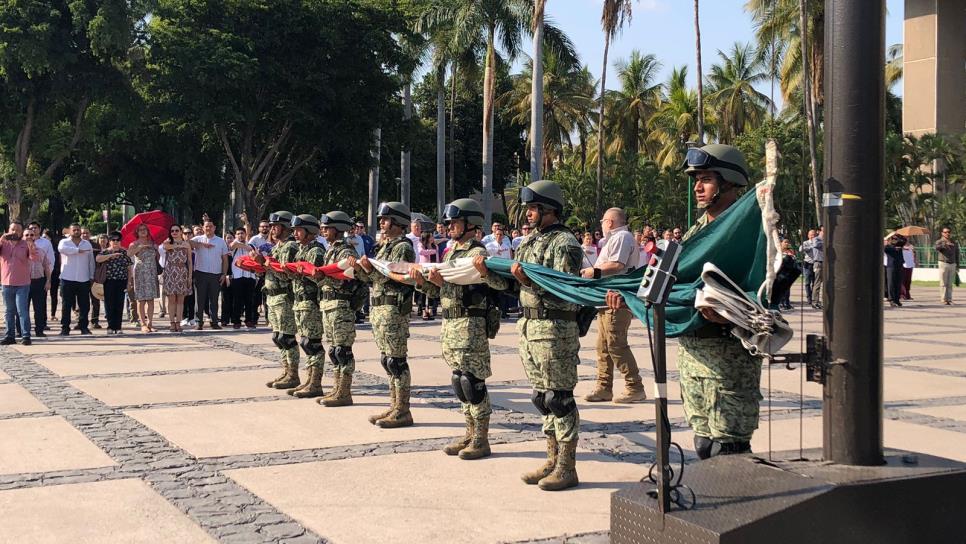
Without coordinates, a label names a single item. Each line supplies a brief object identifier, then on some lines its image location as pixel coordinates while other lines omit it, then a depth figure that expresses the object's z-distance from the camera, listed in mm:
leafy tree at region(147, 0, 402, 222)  32844
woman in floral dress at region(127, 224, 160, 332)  17775
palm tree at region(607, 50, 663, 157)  58156
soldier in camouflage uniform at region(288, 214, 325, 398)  10208
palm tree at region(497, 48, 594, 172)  56375
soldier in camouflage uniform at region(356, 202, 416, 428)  8586
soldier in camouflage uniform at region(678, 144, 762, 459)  4918
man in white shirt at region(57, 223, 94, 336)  17391
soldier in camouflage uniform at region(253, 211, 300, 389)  10719
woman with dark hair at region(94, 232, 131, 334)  17578
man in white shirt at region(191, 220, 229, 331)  18281
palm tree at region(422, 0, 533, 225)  35500
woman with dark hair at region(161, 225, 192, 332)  18031
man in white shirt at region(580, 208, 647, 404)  9562
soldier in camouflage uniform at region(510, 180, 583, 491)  6488
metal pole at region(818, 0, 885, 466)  4457
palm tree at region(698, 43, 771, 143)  54250
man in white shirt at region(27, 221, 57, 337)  17109
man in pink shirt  15570
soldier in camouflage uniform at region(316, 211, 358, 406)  9617
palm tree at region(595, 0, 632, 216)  32844
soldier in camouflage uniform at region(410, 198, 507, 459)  7379
